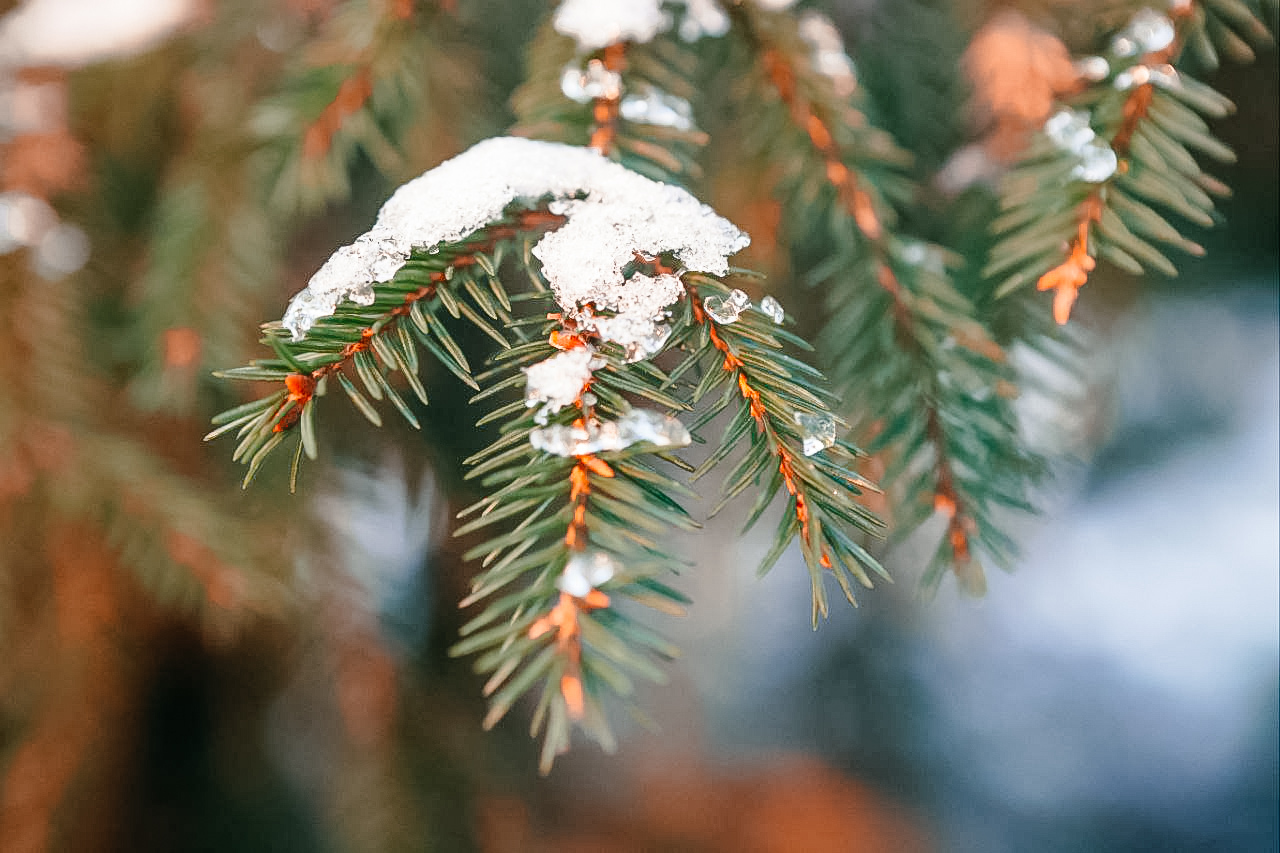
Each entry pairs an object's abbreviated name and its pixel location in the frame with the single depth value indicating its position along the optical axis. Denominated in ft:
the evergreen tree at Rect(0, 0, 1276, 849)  0.96
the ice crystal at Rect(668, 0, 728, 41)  1.65
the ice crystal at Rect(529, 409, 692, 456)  0.90
